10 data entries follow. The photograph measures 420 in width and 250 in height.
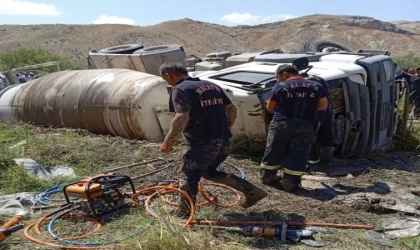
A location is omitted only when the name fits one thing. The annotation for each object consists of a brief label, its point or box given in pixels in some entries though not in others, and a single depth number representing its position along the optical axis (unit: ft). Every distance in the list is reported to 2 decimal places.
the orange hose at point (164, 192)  12.46
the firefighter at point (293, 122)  15.69
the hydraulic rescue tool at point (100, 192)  13.26
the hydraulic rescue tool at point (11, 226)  11.43
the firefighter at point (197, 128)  12.67
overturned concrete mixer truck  18.94
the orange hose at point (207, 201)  14.34
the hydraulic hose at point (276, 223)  12.66
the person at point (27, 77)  39.46
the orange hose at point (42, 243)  11.36
